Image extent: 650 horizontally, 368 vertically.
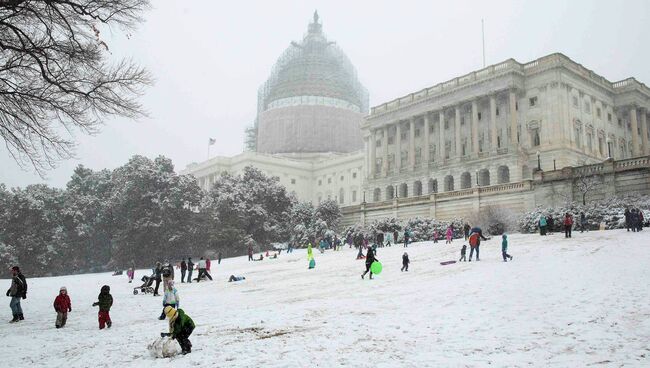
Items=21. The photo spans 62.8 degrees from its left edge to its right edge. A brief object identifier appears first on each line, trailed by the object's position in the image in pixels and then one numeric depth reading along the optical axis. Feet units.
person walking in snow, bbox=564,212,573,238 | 99.46
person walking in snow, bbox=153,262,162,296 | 76.22
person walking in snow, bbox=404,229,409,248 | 126.27
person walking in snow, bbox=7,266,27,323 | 54.49
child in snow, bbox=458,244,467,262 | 82.07
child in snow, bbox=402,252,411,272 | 78.59
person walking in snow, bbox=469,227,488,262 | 82.02
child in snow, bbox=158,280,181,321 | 49.32
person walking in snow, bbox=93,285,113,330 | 48.88
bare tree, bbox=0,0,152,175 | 44.27
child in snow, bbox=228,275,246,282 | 91.09
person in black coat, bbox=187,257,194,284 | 93.73
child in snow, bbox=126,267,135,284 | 112.35
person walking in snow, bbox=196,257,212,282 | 95.12
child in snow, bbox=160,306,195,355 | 36.09
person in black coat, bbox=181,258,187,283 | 93.27
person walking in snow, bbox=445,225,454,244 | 123.86
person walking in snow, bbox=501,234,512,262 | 77.61
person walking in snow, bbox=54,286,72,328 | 50.80
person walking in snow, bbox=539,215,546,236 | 110.94
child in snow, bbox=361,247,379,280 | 73.36
